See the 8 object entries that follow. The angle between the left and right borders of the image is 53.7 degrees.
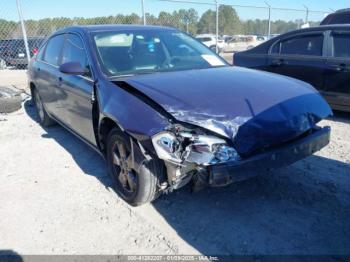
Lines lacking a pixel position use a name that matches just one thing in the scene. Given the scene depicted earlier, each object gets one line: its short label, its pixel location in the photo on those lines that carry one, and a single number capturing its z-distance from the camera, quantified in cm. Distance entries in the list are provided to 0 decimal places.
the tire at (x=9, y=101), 725
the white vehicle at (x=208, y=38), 2244
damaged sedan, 273
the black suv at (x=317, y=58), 557
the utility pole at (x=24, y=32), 963
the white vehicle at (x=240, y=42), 2900
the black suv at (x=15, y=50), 1293
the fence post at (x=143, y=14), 1111
